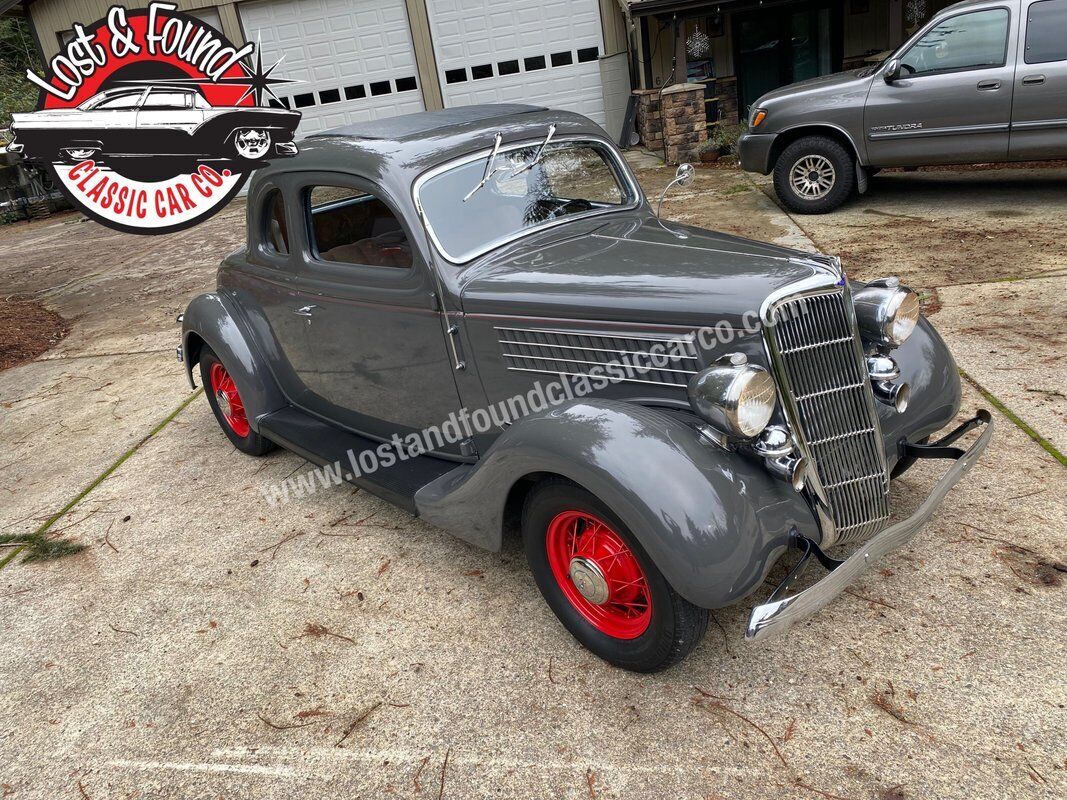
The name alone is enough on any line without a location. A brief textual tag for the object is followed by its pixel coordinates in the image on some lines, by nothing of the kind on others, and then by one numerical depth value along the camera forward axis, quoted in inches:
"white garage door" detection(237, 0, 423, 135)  496.7
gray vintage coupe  93.2
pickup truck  265.7
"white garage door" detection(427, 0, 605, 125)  495.2
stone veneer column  423.5
